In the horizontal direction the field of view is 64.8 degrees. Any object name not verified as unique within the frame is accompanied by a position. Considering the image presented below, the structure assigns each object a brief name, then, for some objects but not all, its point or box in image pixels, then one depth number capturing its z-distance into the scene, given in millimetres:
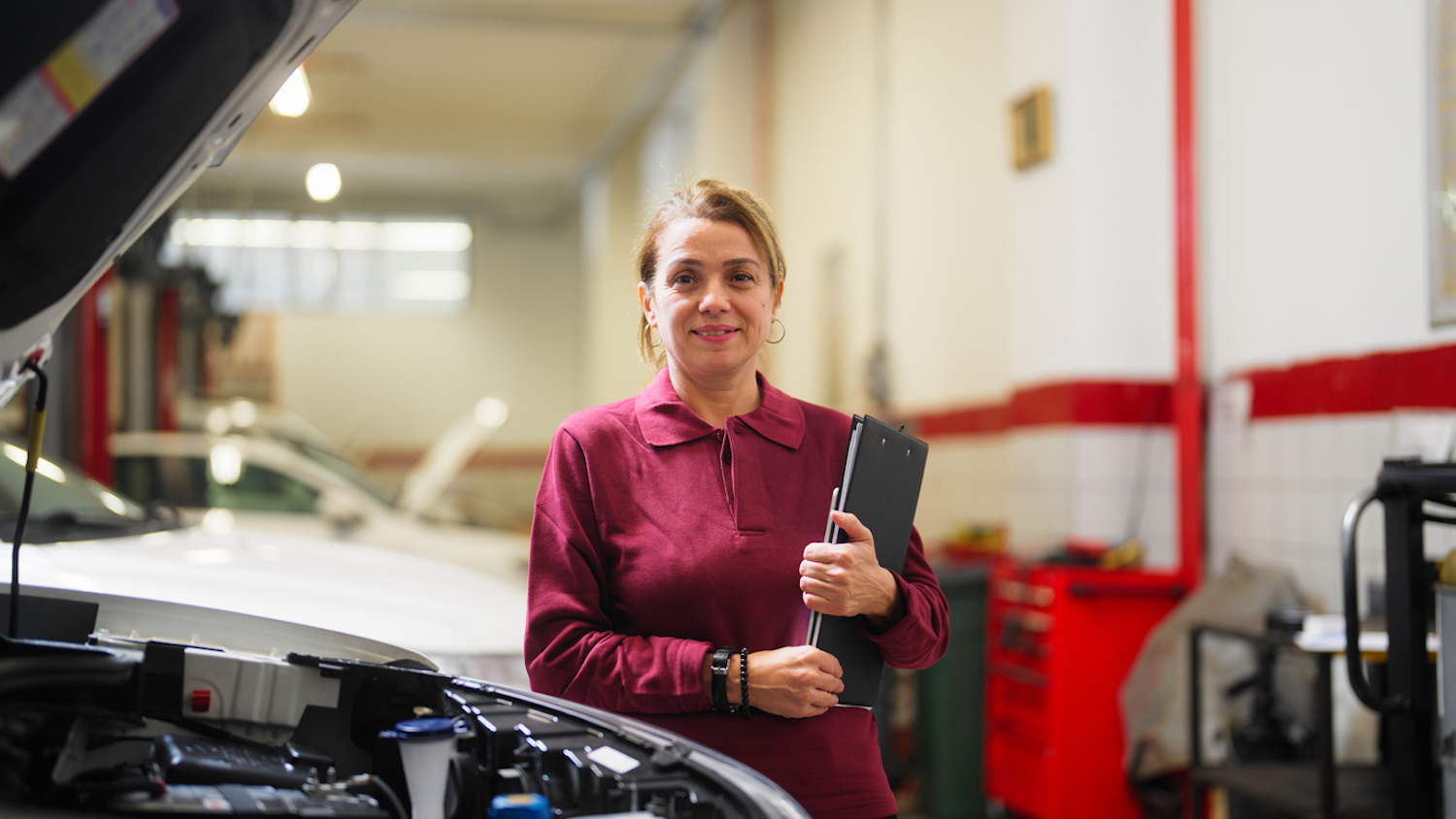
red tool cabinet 3521
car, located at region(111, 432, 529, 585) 4746
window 13422
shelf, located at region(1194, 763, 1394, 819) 2432
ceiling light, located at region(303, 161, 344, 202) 12188
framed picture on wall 4094
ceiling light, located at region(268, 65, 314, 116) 6051
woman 1275
